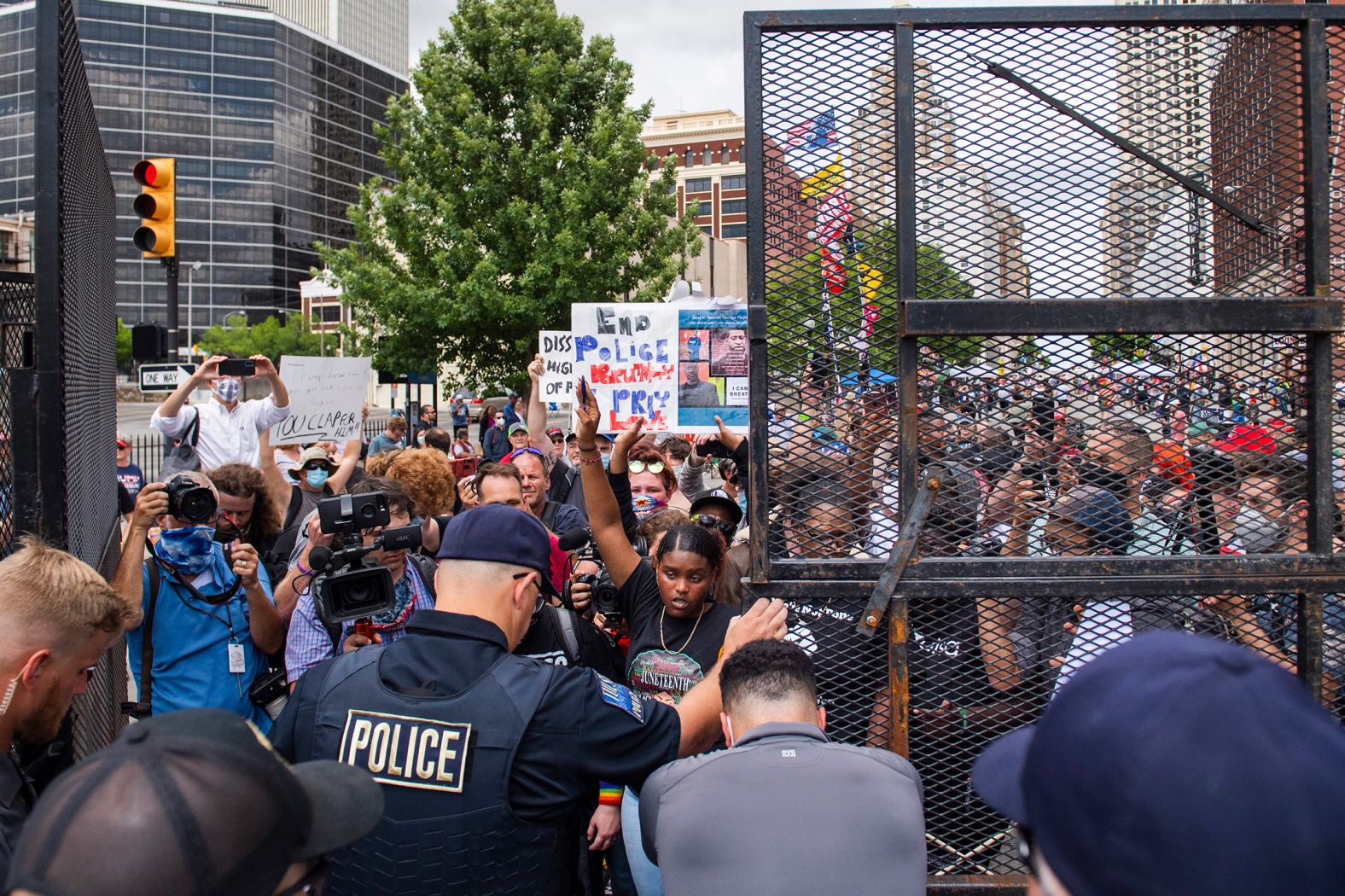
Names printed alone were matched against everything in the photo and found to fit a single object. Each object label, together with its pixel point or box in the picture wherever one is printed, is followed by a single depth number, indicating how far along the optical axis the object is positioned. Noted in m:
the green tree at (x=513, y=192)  20.28
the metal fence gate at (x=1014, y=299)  2.43
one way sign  7.57
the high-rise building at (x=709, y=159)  89.56
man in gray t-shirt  2.21
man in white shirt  6.53
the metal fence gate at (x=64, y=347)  2.63
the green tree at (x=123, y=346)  84.19
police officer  2.37
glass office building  103.50
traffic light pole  10.39
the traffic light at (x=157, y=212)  9.34
